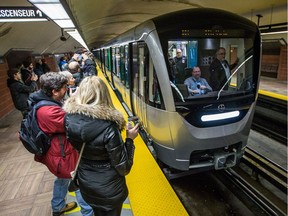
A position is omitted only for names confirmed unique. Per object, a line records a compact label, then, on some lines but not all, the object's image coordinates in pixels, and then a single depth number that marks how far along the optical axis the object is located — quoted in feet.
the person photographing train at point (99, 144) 5.13
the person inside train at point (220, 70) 10.11
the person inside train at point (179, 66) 9.53
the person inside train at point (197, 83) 9.80
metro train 9.24
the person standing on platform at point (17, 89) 15.06
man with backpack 6.45
